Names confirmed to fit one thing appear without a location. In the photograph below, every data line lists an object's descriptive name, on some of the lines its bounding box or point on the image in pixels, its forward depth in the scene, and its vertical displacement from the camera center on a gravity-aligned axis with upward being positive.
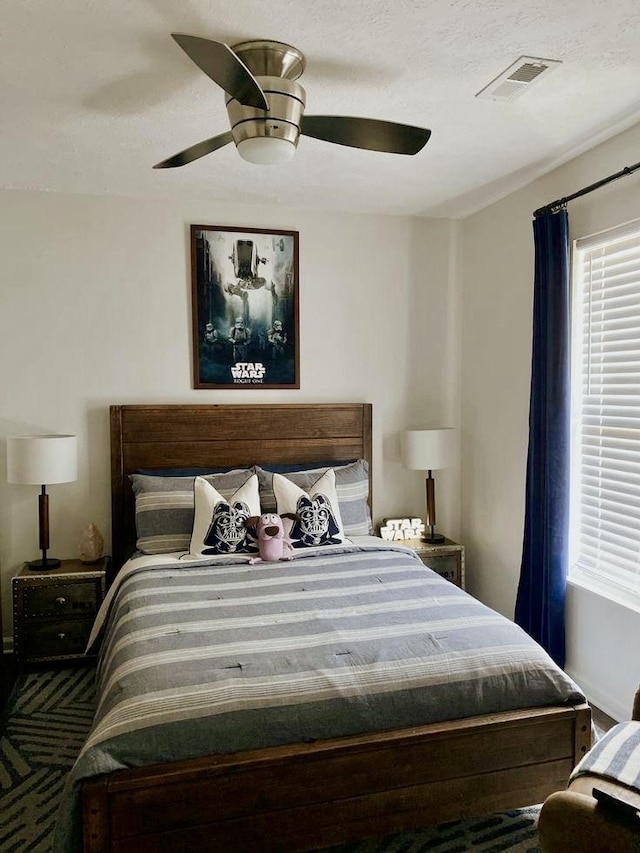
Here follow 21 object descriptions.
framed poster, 3.85 +0.56
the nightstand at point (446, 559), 3.85 -0.98
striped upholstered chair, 1.47 -0.99
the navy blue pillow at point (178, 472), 3.65 -0.42
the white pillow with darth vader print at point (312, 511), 3.30 -0.59
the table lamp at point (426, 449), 3.89 -0.31
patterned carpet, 2.09 -1.44
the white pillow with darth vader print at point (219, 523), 3.19 -0.63
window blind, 2.82 -0.07
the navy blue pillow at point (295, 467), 3.76 -0.41
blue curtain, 3.06 -0.21
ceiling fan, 2.10 +0.93
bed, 1.72 -1.11
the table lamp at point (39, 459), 3.27 -0.31
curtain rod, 2.62 +0.94
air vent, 2.21 +1.16
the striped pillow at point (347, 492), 3.58 -0.54
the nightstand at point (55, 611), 3.28 -1.10
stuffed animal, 3.16 -0.69
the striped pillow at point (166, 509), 3.34 -0.58
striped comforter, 1.82 -0.86
